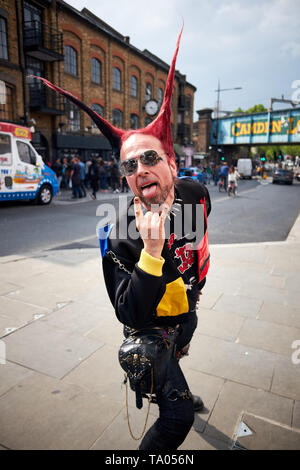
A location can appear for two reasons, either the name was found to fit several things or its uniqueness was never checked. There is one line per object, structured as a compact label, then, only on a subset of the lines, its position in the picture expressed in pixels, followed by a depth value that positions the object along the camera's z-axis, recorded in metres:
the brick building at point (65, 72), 15.52
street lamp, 35.58
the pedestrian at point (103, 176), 16.95
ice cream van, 10.73
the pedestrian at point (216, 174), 25.12
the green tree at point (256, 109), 52.72
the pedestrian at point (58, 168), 17.32
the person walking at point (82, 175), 14.67
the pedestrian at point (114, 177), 16.99
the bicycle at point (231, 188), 16.39
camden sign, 31.11
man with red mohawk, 1.21
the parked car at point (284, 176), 27.86
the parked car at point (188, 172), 20.47
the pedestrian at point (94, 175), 14.42
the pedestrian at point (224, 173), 19.45
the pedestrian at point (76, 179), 13.55
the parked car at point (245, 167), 34.00
